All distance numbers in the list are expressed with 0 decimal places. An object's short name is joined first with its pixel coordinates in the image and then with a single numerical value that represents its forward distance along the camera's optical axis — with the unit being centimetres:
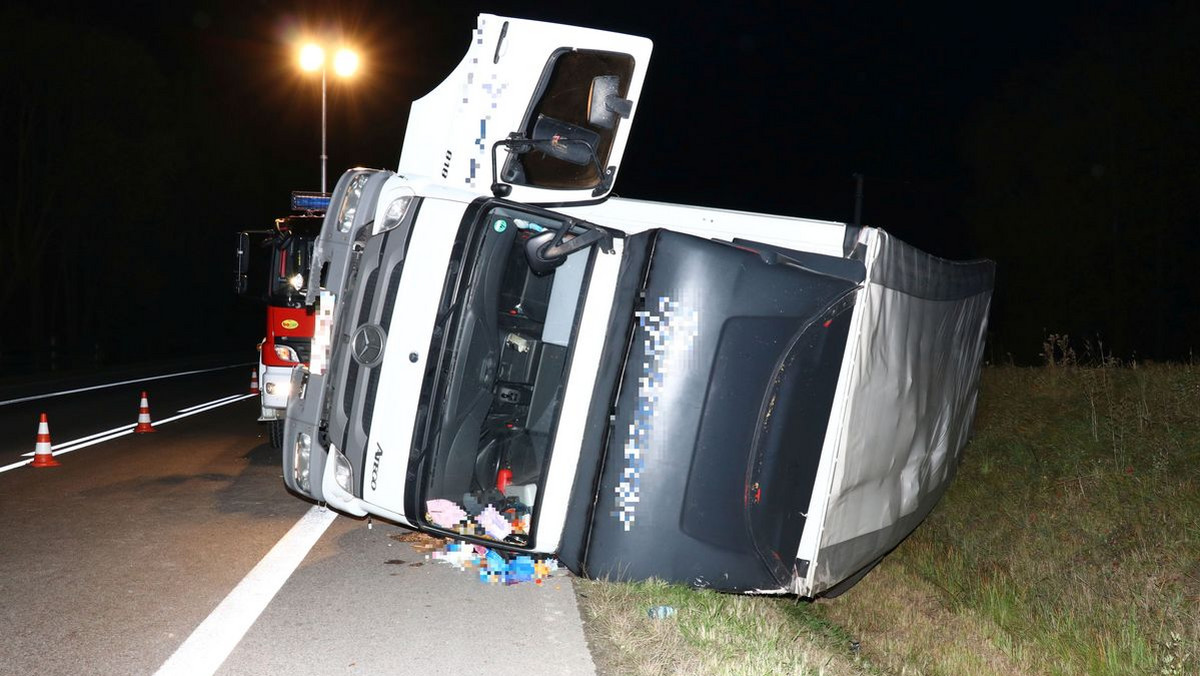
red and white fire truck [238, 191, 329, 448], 916
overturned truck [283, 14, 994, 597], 497
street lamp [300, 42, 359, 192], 2012
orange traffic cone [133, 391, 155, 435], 1305
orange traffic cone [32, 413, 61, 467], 1011
